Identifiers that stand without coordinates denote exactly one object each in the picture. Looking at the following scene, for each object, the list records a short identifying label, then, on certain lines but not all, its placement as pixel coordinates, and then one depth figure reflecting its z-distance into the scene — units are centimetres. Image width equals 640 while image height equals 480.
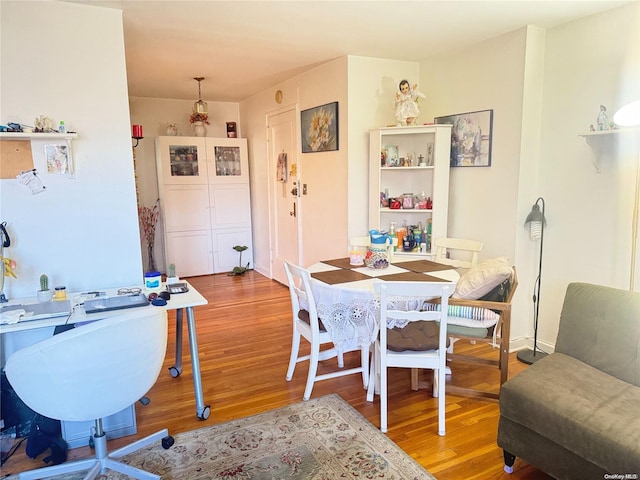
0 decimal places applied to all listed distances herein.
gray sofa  166
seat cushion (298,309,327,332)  270
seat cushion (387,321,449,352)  236
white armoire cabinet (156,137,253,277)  572
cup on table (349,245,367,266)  304
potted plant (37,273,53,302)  234
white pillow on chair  254
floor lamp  321
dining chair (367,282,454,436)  220
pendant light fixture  536
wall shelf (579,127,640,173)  277
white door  499
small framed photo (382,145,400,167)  388
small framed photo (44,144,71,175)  249
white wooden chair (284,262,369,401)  256
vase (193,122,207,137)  583
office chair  160
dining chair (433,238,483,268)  334
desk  203
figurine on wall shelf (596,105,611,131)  279
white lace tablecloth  247
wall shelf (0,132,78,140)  232
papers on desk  205
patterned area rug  204
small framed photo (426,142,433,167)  377
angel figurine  367
